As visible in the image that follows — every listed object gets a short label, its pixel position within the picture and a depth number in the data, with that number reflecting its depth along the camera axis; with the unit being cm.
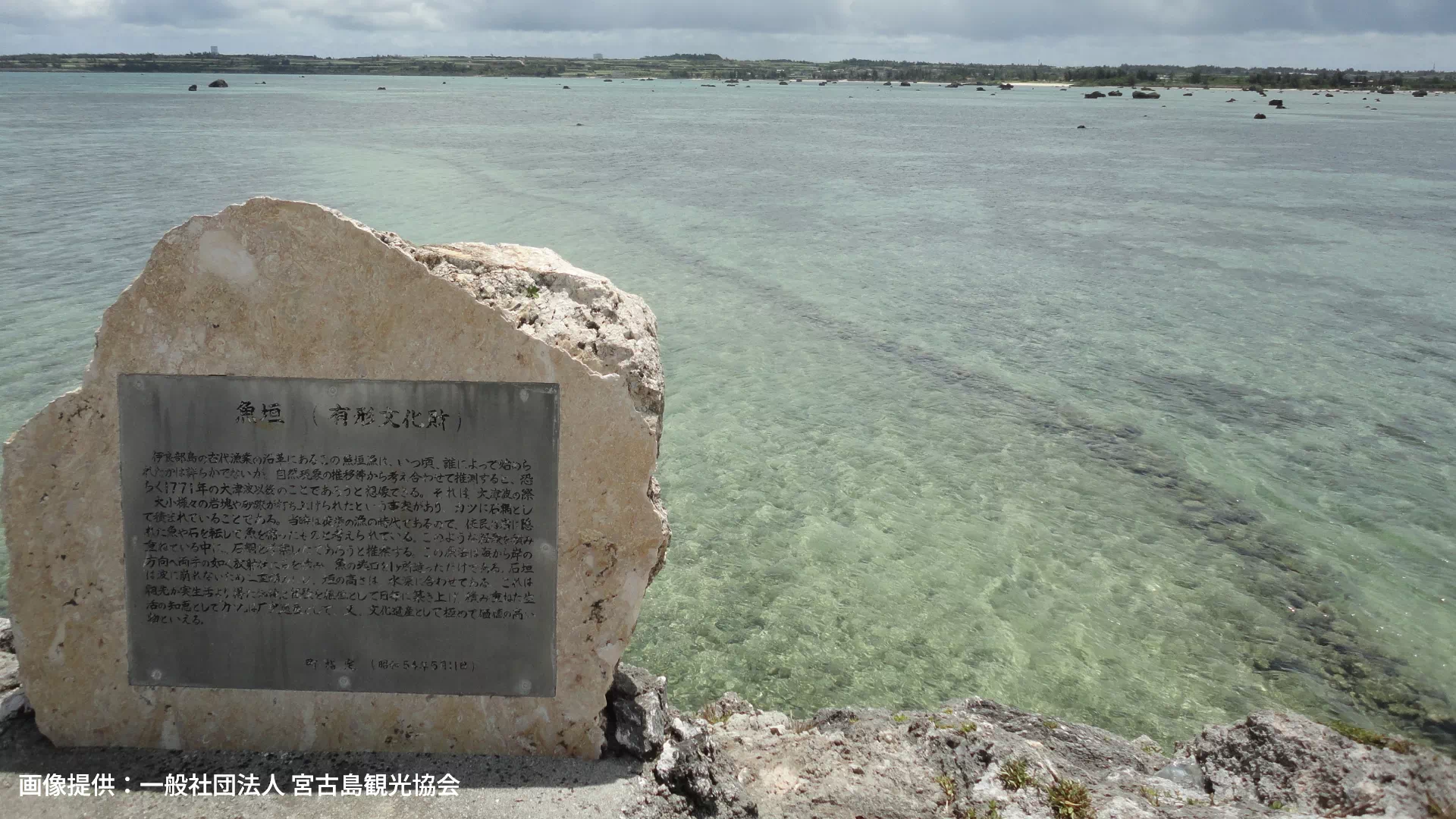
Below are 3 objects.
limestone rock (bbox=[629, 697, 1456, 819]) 341
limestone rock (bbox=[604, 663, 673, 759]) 389
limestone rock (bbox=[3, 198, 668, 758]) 357
